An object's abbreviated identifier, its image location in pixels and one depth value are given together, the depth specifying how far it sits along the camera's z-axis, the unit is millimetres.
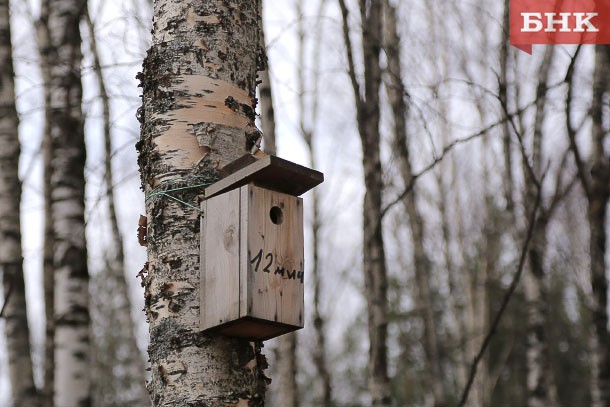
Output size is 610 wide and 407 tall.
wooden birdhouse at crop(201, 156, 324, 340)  2932
